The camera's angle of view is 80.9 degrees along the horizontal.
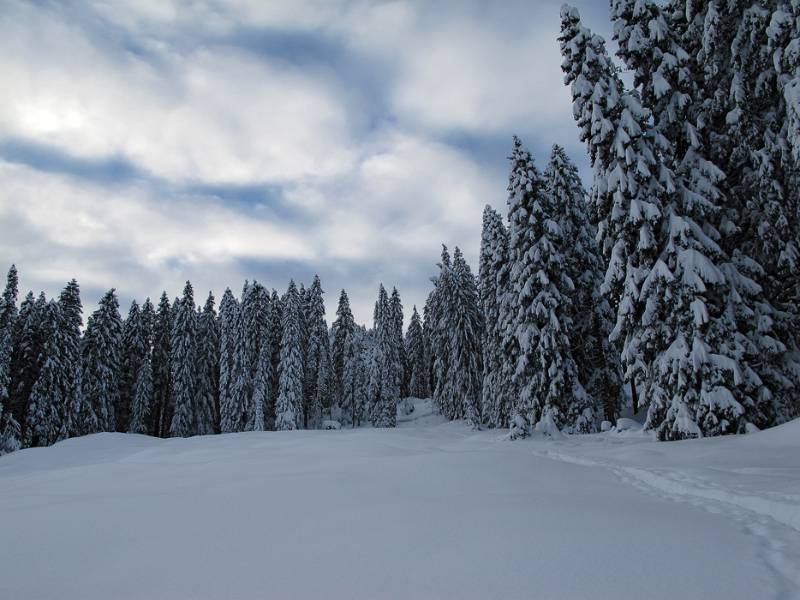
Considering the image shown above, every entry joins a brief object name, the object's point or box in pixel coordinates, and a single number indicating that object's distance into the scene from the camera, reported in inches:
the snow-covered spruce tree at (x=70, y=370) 1689.2
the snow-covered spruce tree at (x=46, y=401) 1619.1
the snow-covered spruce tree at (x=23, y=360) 1704.0
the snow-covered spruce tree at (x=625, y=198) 589.9
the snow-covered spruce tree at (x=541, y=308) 884.6
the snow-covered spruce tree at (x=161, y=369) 2176.4
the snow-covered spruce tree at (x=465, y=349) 1723.7
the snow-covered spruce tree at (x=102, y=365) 1815.9
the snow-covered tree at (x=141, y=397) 2018.9
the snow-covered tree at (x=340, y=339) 2795.3
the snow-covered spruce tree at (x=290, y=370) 1905.8
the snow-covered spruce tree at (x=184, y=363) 2044.8
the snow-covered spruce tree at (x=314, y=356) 2386.8
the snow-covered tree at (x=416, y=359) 3267.2
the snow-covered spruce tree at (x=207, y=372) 2180.1
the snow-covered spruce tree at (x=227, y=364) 2052.2
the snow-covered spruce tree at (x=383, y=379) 2237.9
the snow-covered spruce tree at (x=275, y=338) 2068.2
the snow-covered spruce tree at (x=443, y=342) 1850.4
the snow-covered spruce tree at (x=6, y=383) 1482.5
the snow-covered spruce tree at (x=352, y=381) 2605.8
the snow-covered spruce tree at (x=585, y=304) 977.5
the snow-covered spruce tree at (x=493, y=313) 1350.9
